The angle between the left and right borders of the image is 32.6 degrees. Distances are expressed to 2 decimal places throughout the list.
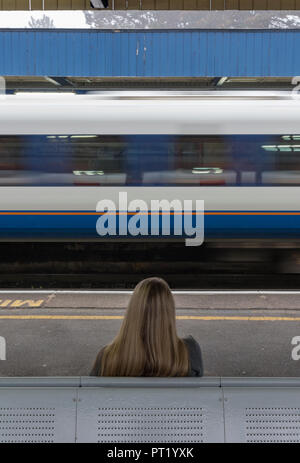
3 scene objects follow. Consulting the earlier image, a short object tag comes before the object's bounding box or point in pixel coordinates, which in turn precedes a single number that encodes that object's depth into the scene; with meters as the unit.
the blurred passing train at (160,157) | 8.65
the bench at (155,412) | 2.62
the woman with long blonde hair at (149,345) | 2.68
